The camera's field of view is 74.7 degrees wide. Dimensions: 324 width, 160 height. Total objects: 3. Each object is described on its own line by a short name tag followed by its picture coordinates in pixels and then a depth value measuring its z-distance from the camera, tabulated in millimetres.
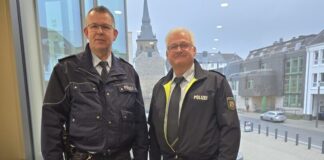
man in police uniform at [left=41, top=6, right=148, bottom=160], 1189
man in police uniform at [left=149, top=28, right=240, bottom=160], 1195
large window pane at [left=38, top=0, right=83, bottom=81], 2416
